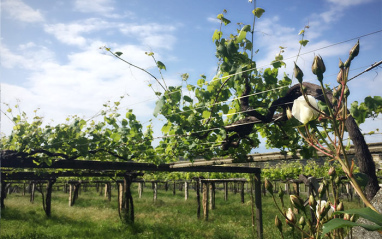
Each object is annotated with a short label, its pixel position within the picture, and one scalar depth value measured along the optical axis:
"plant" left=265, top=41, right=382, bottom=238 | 0.68
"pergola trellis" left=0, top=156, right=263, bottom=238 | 5.46
